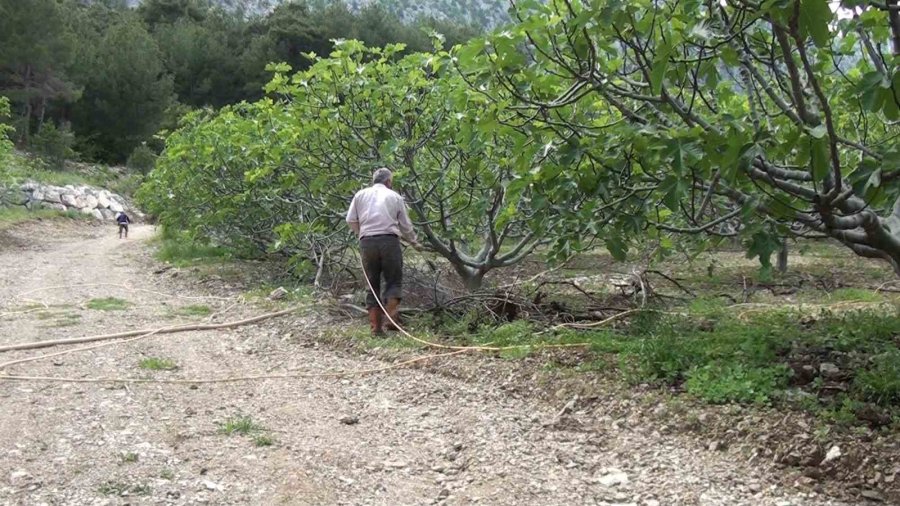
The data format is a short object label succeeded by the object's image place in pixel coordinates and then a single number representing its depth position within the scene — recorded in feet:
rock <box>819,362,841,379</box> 13.34
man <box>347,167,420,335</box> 21.50
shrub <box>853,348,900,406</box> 11.81
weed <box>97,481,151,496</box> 10.03
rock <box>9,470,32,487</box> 10.24
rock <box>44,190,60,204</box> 92.48
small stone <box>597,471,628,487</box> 10.63
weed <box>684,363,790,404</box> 12.81
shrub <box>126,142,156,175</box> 122.01
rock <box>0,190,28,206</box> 81.76
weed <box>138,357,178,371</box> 17.66
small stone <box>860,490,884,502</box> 9.57
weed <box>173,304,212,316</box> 27.76
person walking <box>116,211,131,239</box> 77.38
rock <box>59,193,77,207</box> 95.31
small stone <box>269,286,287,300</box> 29.91
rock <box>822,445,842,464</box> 10.43
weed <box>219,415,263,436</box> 12.82
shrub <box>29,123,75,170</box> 109.25
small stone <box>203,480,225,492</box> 10.28
